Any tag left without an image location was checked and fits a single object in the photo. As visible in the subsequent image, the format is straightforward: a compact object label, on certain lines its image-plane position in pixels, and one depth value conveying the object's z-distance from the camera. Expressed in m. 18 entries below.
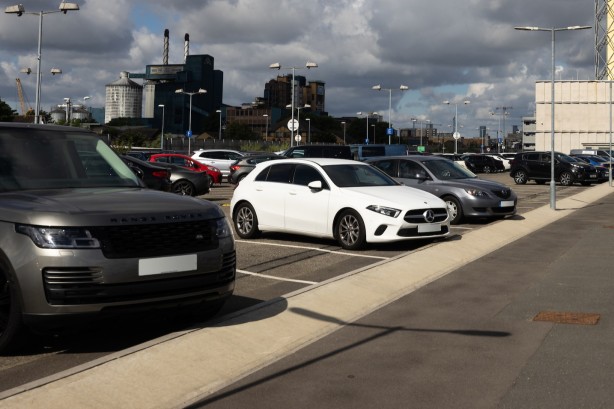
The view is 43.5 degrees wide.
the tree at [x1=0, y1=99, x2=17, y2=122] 90.20
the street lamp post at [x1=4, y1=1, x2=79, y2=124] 32.06
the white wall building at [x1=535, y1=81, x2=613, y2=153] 73.25
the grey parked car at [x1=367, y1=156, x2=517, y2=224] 16.83
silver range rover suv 5.42
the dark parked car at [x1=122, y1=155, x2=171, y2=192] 19.70
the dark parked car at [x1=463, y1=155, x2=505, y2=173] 55.62
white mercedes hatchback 12.23
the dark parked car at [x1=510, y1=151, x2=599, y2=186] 37.34
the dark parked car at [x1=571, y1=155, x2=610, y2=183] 38.92
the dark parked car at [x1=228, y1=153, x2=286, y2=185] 31.35
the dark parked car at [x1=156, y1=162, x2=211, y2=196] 23.39
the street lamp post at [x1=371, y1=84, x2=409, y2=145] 66.16
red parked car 31.35
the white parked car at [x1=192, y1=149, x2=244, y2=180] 38.82
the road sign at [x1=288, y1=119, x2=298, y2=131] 47.82
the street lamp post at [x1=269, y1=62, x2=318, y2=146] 47.25
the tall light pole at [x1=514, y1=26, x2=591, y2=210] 21.59
